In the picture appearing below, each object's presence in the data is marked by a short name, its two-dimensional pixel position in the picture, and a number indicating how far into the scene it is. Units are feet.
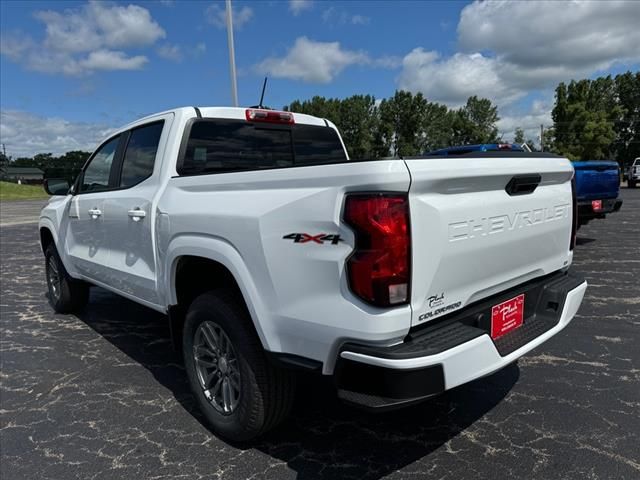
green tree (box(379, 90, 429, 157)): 185.98
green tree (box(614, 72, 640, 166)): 191.93
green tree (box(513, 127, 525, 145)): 213.15
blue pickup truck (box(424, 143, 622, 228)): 26.13
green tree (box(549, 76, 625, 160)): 154.30
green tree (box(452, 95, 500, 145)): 195.83
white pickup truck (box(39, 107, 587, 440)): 6.40
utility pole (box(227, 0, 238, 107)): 37.55
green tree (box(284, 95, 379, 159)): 189.78
